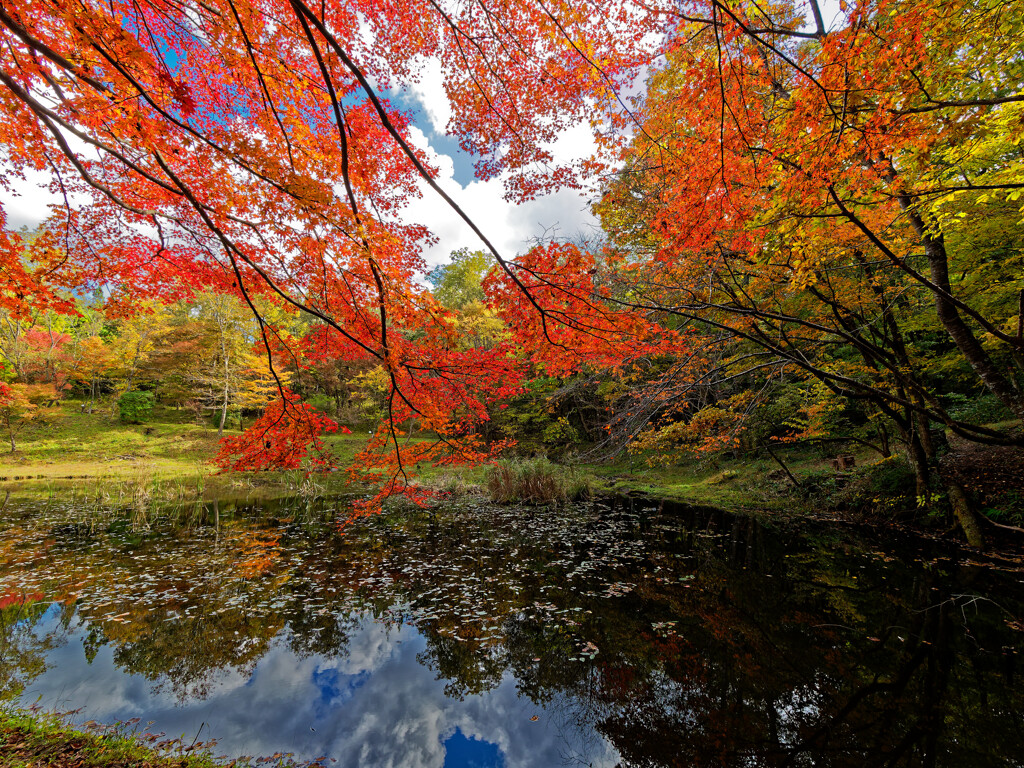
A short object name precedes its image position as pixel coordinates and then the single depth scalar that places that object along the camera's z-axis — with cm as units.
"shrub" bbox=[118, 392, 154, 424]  2147
